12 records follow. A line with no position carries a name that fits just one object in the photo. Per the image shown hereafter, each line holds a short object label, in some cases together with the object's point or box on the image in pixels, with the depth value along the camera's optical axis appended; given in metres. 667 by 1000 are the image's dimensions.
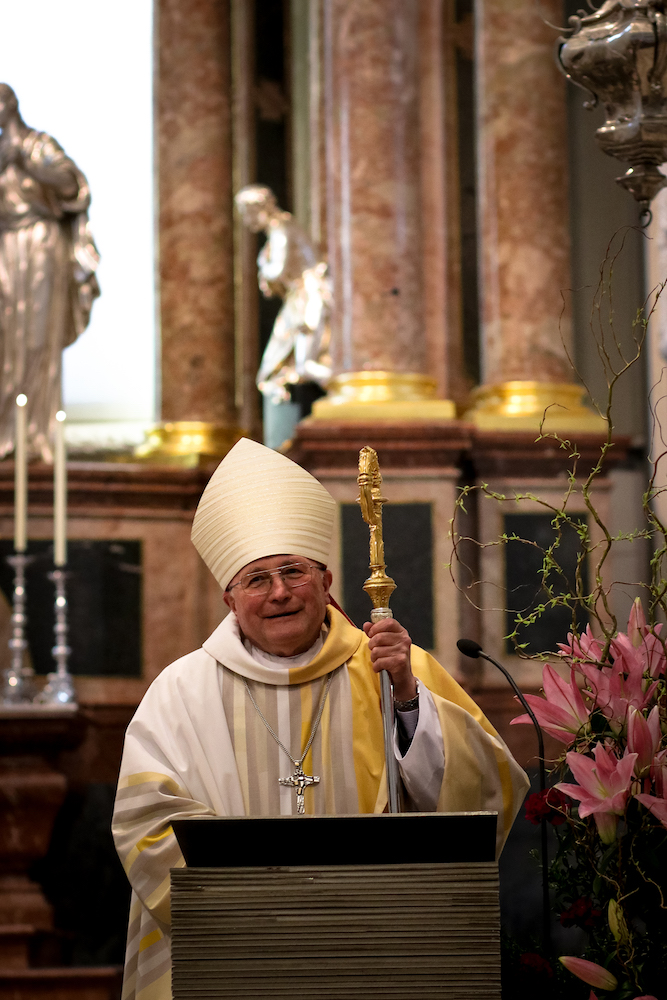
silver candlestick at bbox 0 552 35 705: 11.95
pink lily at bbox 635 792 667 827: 4.24
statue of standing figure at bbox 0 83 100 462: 14.20
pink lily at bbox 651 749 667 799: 4.38
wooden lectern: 4.25
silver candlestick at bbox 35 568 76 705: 12.02
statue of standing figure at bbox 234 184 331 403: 14.73
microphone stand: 5.02
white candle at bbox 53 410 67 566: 11.71
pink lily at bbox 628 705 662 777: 4.40
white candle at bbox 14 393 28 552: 11.91
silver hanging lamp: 6.47
